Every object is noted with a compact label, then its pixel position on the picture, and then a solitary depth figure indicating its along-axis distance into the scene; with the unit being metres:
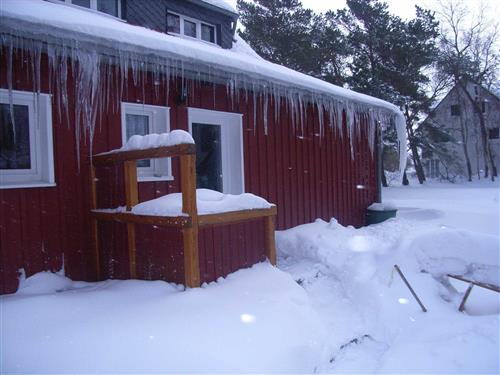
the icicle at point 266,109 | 5.48
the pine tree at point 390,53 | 18.78
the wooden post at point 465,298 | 4.00
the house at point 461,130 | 21.14
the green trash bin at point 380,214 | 7.62
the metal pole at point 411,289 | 3.91
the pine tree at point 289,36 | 18.75
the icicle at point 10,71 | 3.05
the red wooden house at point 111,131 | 3.16
